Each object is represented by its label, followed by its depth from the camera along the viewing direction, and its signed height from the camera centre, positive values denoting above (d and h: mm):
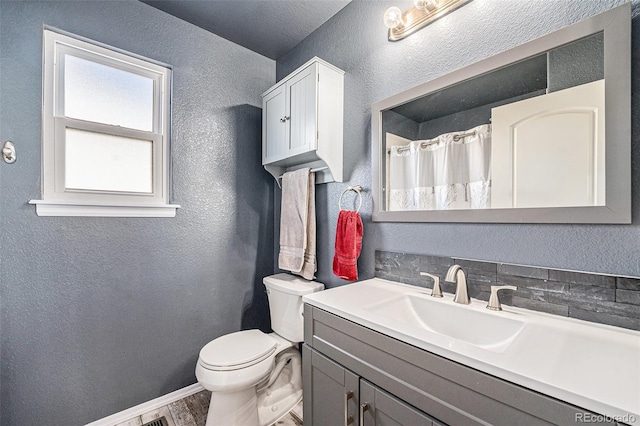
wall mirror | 831 +302
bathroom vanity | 573 -409
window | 1419 +464
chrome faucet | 1080 -277
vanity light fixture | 1210 +944
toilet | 1376 -839
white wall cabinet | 1562 +586
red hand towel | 1465 -175
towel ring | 1551 +137
